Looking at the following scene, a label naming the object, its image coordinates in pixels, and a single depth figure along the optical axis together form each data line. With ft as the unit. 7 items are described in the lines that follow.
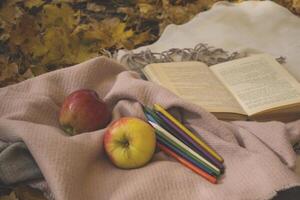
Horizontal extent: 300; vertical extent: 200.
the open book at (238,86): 4.11
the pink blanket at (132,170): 3.46
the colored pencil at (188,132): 3.71
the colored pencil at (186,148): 3.63
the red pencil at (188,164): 3.59
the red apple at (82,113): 3.80
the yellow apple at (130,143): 3.62
